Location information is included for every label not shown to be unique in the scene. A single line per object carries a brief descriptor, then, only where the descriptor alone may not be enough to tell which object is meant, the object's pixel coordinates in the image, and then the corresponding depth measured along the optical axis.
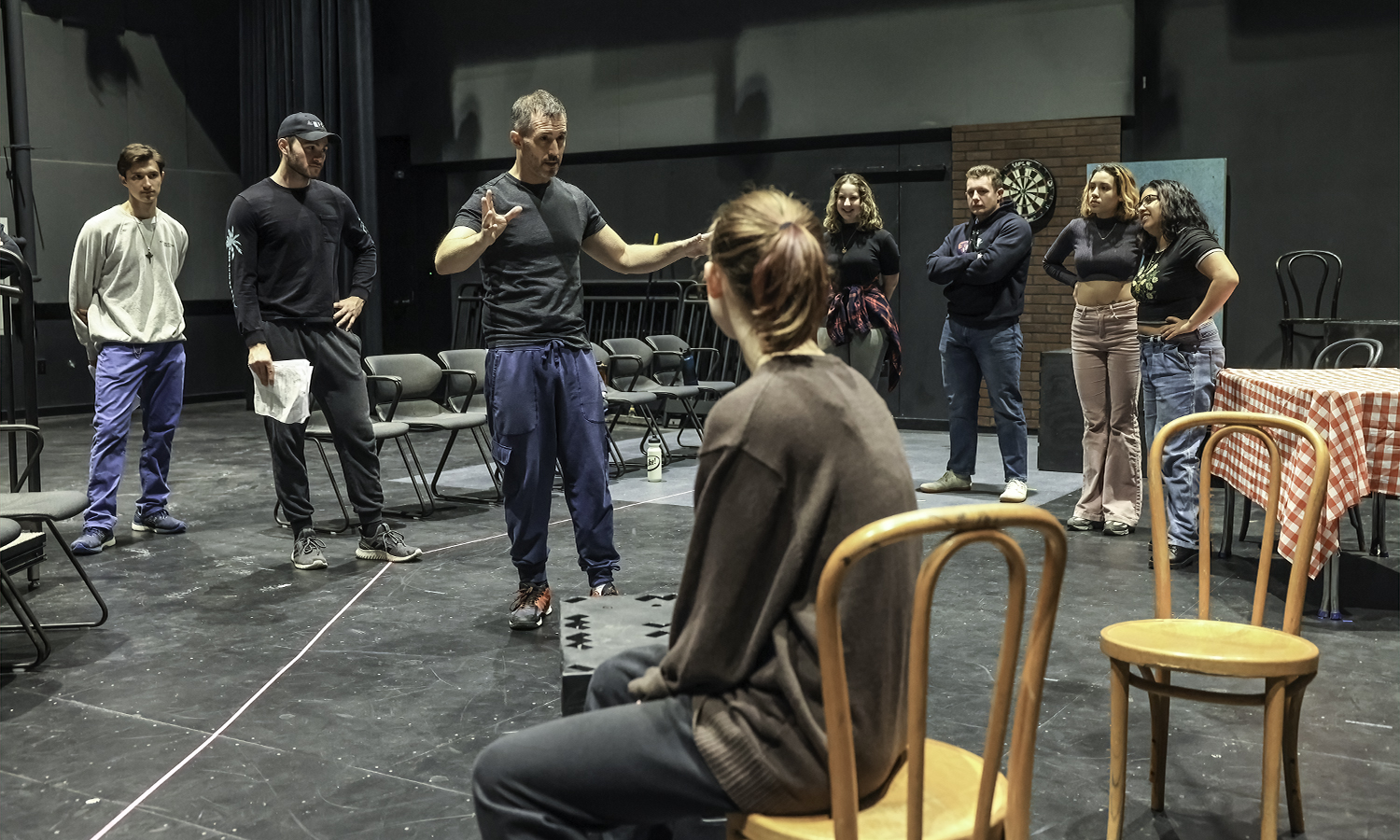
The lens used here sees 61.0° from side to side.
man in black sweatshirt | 4.33
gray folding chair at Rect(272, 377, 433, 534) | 5.30
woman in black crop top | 4.69
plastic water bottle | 6.49
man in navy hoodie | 5.42
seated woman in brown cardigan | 1.40
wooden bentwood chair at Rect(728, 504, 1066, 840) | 1.30
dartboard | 8.10
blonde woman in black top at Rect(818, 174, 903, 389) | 5.70
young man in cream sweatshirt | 4.90
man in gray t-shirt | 3.44
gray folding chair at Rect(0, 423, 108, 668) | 3.37
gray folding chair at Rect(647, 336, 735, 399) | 7.73
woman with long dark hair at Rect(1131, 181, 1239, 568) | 4.24
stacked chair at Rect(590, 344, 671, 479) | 6.73
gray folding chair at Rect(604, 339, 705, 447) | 7.24
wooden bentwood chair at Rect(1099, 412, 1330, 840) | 2.03
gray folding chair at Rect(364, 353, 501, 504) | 5.82
